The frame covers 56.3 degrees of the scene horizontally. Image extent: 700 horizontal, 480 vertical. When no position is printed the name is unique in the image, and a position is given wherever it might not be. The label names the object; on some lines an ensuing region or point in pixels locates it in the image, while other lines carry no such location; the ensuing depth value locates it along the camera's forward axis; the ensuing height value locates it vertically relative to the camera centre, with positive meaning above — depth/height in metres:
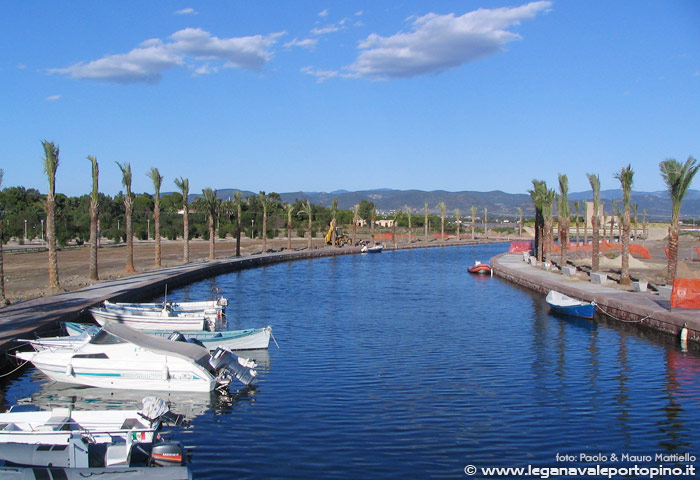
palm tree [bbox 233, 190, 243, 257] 71.62 +2.47
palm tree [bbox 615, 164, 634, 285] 38.84 +0.67
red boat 60.53 -4.07
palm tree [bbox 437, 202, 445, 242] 135.77 +3.56
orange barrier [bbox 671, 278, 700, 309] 27.92 -2.99
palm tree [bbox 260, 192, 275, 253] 77.57 -0.41
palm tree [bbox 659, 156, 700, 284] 35.53 +2.07
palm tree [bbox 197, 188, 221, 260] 64.17 +2.36
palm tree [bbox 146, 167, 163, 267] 53.28 +3.75
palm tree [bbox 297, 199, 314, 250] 88.00 -0.36
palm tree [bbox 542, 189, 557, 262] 56.53 +0.93
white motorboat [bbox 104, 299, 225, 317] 27.38 -3.44
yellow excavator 102.12 -1.77
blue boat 32.34 -4.11
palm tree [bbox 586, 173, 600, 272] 47.31 +0.46
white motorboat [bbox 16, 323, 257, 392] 18.59 -3.97
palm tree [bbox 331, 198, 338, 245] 100.31 +0.11
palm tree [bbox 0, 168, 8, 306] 28.71 -2.86
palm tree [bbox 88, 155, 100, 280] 40.00 +1.01
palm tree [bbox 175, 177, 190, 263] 59.45 +3.36
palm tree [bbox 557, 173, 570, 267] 57.44 +1.42
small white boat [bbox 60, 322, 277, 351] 22.80 -3.90
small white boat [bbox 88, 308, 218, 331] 25.53 -3.61
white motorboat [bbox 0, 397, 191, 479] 11.74 -4.07
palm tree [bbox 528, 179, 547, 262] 63.72 +1.69
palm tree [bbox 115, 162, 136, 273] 46.84 +2.43
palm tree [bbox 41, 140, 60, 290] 33.75 +1.46
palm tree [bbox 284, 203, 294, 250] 87.46 +0.88
